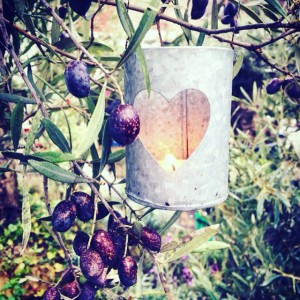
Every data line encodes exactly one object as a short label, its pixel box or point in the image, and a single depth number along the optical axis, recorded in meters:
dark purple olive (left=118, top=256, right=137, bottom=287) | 0.36
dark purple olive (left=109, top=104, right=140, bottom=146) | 0.32
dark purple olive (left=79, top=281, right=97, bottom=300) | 0.36
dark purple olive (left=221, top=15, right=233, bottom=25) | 0.48
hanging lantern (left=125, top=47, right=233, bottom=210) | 0.37
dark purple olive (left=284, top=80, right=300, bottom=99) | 0.46
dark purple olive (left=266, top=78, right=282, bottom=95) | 0.47
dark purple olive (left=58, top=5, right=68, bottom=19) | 0.45
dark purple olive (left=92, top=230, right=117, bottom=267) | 0.35
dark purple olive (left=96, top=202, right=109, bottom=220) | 0.38
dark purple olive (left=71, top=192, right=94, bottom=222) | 0.37
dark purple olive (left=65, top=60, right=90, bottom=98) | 0.34
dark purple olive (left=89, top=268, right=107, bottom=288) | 0.35
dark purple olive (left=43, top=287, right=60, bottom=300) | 0.37
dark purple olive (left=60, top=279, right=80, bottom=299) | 0.37
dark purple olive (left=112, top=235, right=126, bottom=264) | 0.36
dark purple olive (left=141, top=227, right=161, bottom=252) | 0.37
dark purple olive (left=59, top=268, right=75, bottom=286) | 0.38
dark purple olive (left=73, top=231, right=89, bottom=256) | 0.37
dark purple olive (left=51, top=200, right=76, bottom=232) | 0.36
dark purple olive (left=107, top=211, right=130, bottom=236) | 0.37
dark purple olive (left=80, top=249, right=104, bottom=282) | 0.35
